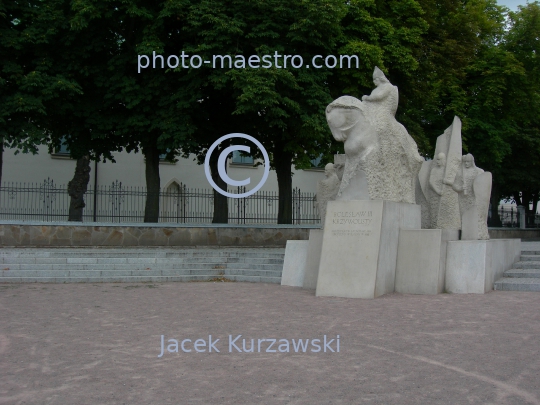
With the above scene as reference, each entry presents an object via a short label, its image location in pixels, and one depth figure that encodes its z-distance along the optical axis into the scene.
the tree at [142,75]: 19.44
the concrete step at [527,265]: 13.53
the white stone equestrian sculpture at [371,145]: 11.44
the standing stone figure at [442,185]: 13.07
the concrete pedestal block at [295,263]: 12.88
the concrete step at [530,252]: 14.69
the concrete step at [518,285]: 11.69
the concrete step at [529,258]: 14.40
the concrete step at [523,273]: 12.59
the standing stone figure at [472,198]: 12.98
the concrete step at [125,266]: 14.55
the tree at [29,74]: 19.42
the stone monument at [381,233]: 11.01
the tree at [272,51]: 18.62
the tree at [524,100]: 26.91
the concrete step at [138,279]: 13.77
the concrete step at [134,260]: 15.01
